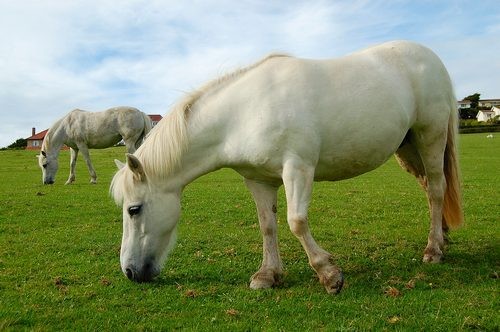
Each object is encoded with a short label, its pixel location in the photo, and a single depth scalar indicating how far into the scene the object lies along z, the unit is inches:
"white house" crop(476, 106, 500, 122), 3988.7
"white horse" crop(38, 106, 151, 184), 714.8
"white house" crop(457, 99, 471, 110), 4544.8
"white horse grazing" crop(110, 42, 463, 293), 176.2
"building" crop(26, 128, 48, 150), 3137.8
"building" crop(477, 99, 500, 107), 5315.0
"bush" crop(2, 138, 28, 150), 2756.9
